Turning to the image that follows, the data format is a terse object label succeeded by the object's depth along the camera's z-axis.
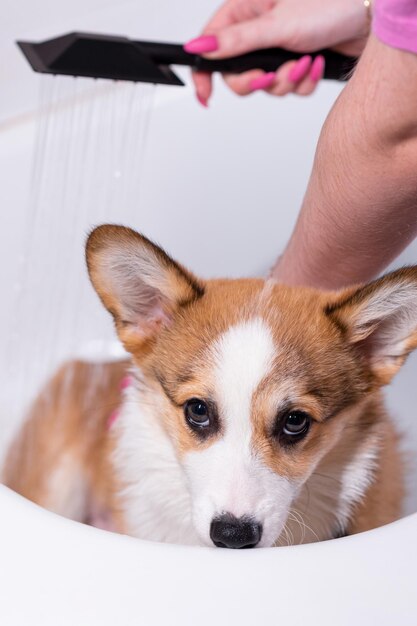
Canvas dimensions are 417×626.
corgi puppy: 0.78
